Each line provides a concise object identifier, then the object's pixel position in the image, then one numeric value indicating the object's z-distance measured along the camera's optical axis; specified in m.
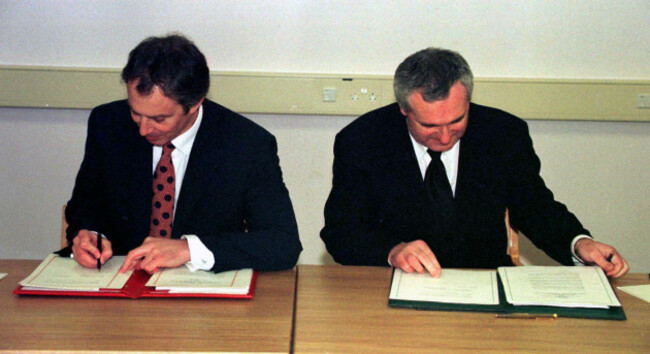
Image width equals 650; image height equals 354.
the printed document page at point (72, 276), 2.01
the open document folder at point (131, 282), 1.99
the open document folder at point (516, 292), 1.94
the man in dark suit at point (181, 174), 2.31
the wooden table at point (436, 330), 1.73
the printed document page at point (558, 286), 1.95
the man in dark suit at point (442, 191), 2.54
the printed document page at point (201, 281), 2.00
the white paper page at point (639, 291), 2.07
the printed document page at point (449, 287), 2.00
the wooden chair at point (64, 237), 2.54
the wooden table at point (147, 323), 1.70
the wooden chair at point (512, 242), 2.65
